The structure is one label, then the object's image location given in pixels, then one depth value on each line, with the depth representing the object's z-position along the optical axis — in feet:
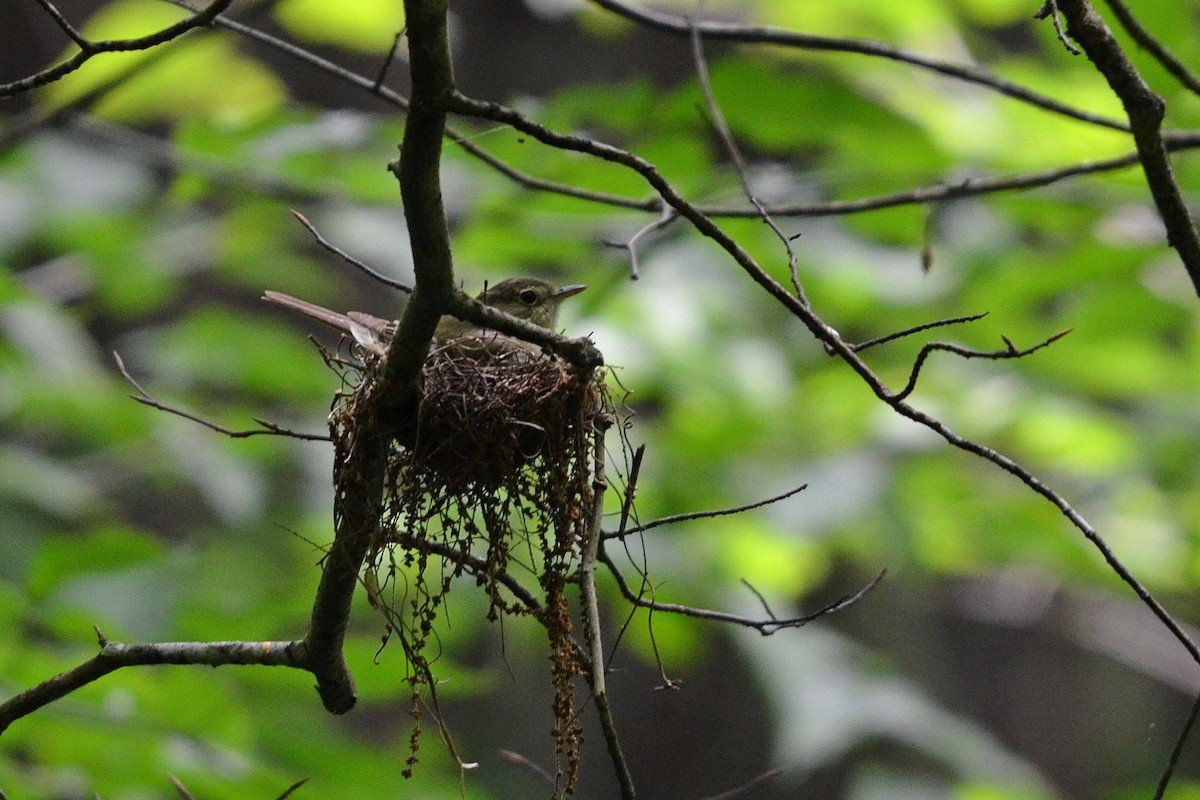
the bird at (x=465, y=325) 23.12
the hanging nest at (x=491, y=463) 19.10
